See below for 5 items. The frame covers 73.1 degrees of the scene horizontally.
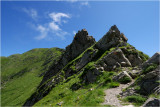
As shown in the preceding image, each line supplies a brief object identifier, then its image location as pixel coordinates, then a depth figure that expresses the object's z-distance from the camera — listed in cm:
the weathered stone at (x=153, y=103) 786
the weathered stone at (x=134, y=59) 2588
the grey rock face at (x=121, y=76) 1712
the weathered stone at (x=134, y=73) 1732
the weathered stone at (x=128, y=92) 1230
